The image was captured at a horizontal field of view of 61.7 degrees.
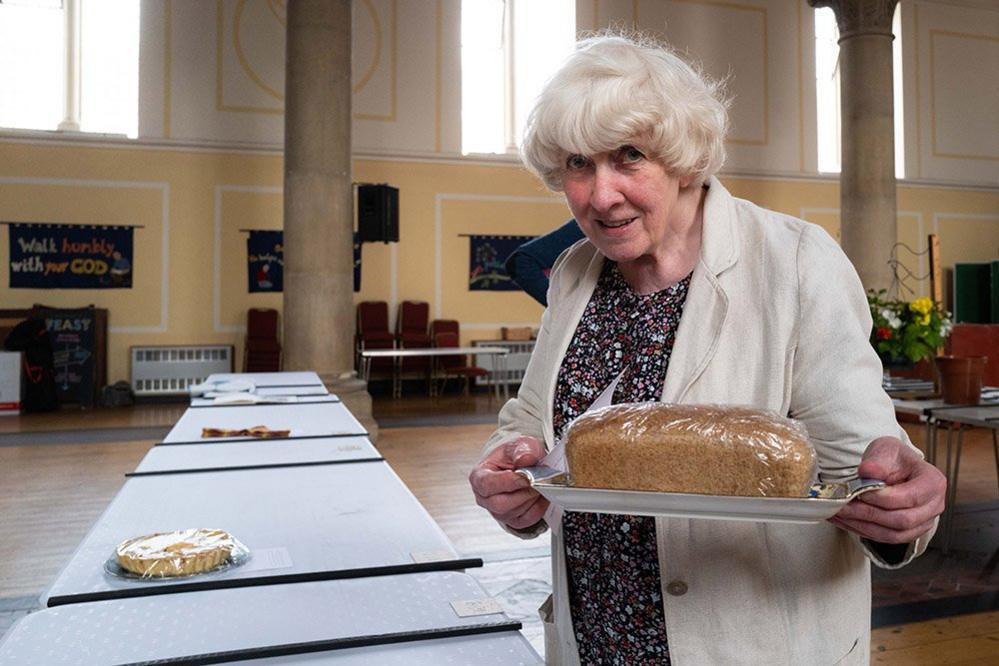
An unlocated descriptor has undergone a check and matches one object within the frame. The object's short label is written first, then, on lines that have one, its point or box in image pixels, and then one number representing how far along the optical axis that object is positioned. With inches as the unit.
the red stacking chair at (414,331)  443.2
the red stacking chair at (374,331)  434.3
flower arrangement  176.6
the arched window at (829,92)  532.1
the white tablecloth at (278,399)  150.9
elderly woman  43.8
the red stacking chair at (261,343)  418.9
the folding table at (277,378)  194.7
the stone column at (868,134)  404.2
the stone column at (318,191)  296.5
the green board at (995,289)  520.7
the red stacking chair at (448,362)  446.6
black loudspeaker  372.8
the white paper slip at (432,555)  57.9
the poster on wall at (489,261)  465.4
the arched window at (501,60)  476.1
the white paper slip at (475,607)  48.9
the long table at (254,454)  92.5
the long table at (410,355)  392.8
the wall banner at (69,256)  401.4
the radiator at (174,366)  414.9
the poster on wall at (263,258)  431.5
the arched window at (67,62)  414.9
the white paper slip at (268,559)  56.9
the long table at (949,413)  158.1
